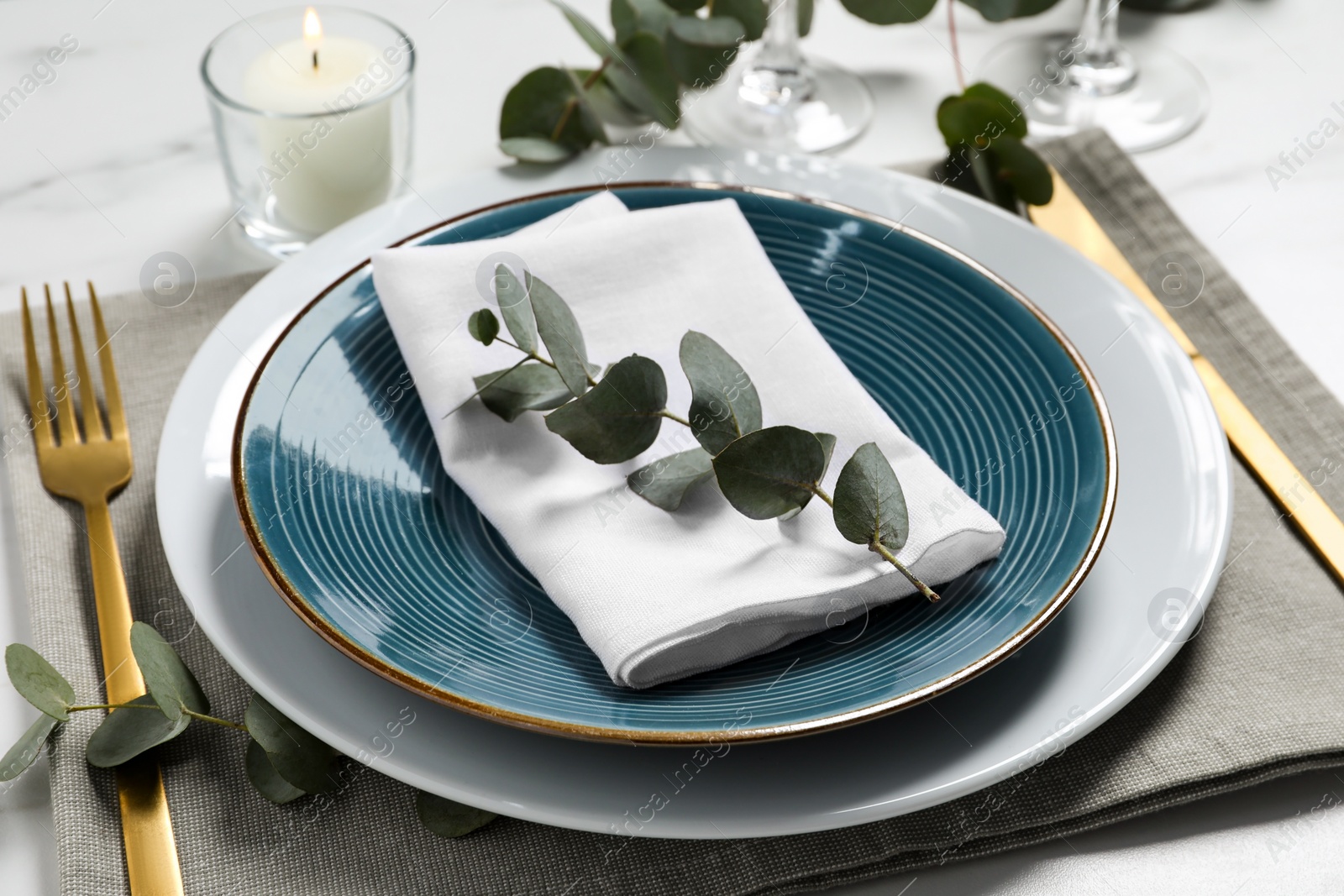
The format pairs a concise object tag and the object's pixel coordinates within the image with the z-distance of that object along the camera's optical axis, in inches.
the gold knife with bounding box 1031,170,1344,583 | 25.0
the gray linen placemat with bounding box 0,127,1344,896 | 19.6
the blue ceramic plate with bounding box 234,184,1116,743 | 18.8
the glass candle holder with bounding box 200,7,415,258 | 31.3
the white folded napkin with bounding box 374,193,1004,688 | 19.7
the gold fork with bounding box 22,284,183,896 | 19.8
